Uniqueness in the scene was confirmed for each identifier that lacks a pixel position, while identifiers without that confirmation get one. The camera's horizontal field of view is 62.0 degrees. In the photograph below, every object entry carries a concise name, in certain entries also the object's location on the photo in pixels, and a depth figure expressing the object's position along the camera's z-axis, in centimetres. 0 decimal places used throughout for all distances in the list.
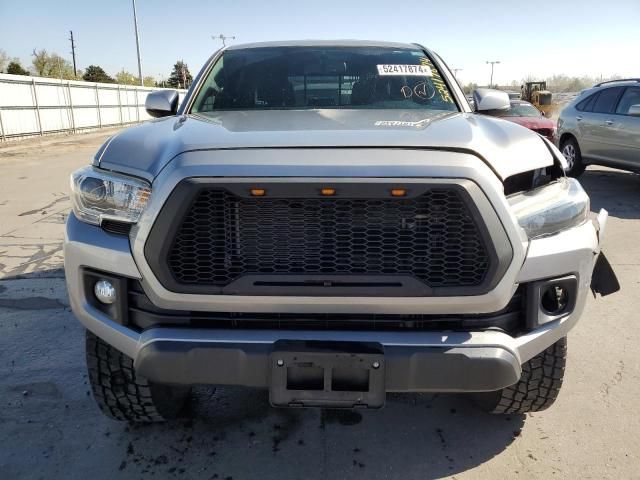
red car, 1238
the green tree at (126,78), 6457
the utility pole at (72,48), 7738
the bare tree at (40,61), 5625
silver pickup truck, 184
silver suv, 825
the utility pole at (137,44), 4141
